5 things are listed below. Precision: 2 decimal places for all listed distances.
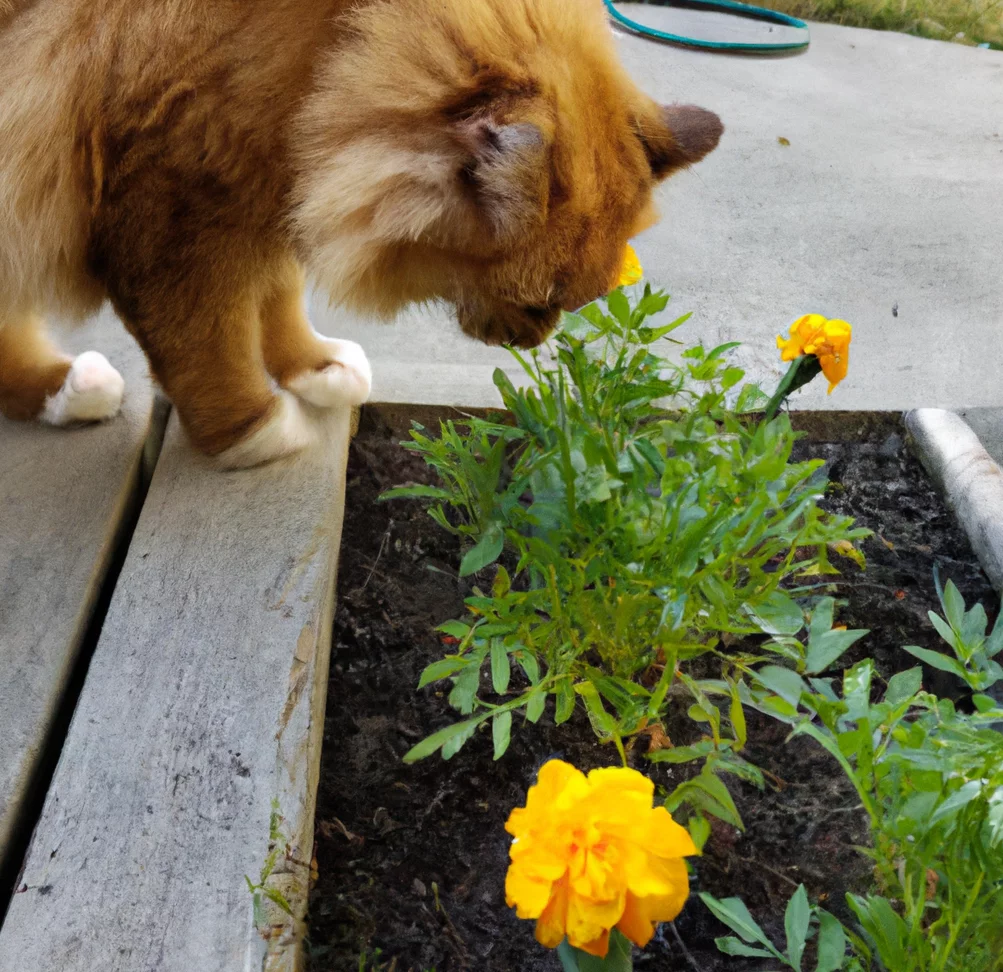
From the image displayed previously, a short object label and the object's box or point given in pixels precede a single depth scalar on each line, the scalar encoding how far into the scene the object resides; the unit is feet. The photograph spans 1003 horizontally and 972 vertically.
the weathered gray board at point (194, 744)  1.39
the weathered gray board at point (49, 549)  1.65
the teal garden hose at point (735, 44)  4.47
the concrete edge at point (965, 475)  2.04
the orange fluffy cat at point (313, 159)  1.61
